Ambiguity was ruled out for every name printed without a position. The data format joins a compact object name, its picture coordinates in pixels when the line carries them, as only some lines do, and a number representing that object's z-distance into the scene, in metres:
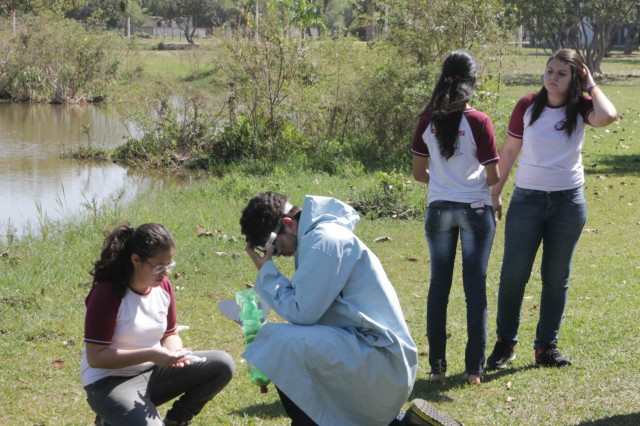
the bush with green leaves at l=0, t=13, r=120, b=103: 27.69
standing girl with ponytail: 4.99
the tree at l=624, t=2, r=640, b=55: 43.41
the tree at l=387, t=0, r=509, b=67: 14.09
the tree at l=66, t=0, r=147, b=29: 65.62
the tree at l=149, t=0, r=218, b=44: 67.19
